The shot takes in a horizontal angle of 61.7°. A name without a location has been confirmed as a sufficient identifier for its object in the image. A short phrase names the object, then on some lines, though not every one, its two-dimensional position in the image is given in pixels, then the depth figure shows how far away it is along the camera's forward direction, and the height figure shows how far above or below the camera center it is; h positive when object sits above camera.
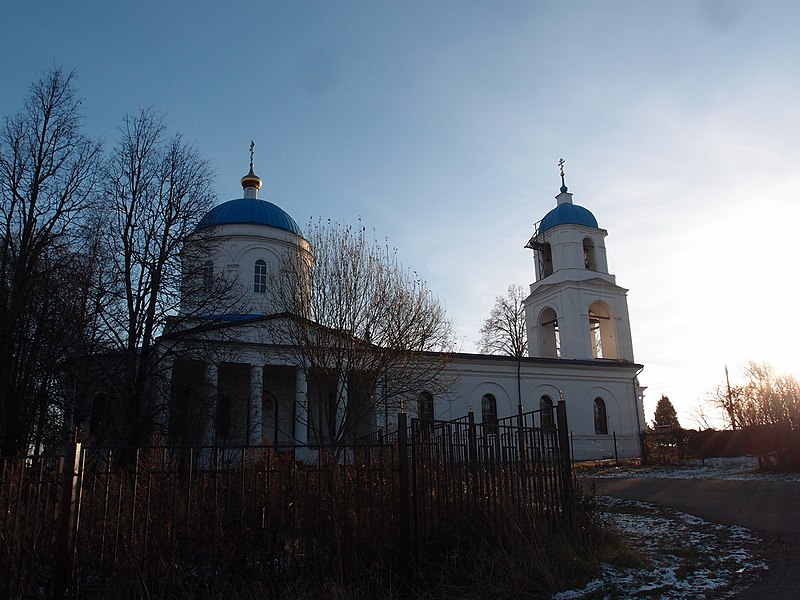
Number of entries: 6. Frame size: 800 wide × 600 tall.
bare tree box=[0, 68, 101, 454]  15.83 +4.17
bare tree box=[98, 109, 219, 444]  18.08 +5.13
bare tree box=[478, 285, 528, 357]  44.66 +8.27
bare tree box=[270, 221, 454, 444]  21.58 +4.09
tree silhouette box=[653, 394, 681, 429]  67.38 +3.60
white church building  27.31 +4.85
